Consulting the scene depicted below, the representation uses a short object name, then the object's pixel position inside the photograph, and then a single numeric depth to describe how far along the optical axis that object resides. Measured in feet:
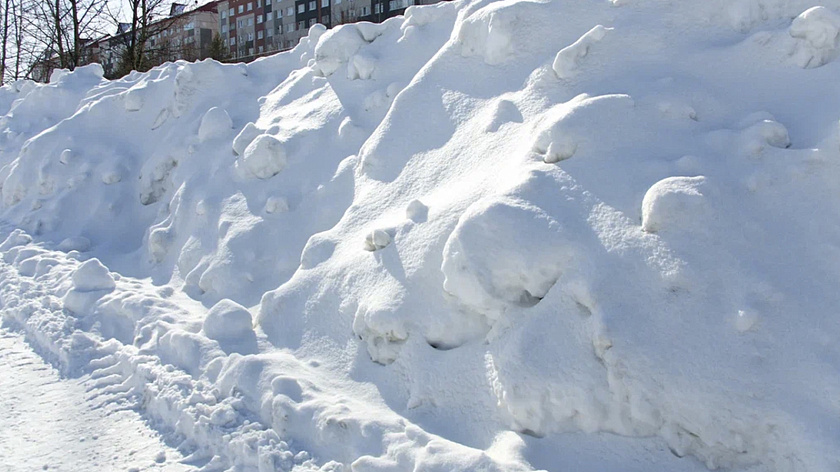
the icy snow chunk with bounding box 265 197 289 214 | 16.76
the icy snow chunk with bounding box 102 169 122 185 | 22.67
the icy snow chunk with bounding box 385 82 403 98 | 18.20
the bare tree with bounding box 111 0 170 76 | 49.11
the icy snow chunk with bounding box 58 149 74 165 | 24.02
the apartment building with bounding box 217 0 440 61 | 132.57
